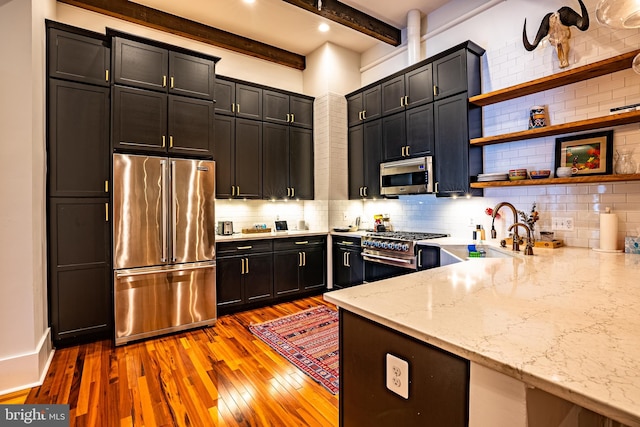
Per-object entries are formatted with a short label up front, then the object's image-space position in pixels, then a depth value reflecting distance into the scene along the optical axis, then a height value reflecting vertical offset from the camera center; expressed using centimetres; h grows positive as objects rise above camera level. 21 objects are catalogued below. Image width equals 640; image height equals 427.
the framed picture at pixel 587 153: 263 +49
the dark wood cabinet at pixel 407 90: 380 +152
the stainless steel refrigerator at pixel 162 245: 302 -33
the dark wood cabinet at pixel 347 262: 429 -71
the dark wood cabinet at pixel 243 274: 376 -76
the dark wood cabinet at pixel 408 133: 381 +98
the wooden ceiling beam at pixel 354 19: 359 +237
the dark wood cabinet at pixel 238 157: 409 +72
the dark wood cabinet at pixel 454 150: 343 +67
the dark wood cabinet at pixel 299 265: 423 -74
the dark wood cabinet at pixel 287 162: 448 +72
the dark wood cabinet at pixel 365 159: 446 +75
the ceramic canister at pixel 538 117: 297 +87
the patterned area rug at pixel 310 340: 251 -123
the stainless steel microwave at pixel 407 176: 379 +43
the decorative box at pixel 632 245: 231 -26
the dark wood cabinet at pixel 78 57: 291 +147
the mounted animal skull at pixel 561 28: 275 +161
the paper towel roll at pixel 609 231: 243 -17
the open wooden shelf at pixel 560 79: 243 +112
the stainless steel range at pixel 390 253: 359 -50
